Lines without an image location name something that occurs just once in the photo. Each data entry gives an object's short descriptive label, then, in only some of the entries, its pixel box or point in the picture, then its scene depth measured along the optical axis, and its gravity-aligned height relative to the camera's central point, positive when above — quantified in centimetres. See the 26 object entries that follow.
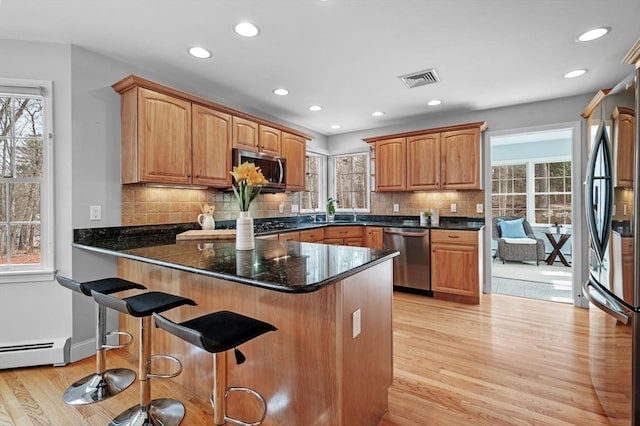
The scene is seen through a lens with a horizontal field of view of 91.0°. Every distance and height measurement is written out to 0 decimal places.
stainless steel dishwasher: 420 -65
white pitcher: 323 -10
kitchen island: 144 -57
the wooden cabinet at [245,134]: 351 +89
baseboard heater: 233 -106
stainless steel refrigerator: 150 -38
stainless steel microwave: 350 +57
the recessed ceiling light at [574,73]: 304 +134
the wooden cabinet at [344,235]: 466 -36
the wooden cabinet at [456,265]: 386 -68
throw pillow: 643 -38
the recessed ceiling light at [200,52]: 257 +133
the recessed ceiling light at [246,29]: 223 +132
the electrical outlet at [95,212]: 261 -1
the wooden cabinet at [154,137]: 266 +66
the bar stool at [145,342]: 153 -69
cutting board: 278 -21
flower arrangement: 194 +19
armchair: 612 -62
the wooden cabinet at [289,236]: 379 -31
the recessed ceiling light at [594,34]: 230 +132
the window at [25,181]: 243 +25
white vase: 202 -13
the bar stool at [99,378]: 190 -108
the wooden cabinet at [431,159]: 410 +72
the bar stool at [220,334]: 120 -49
